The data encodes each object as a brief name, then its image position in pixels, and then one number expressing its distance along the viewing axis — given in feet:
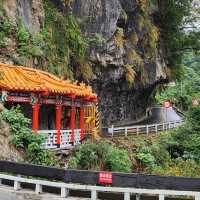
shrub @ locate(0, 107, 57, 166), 63.46
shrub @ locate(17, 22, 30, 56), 88.38
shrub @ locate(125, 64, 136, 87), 135.23
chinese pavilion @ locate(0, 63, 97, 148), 72.95
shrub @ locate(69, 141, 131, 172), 72.18
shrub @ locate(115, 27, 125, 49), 127.70
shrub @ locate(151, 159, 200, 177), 69.97
